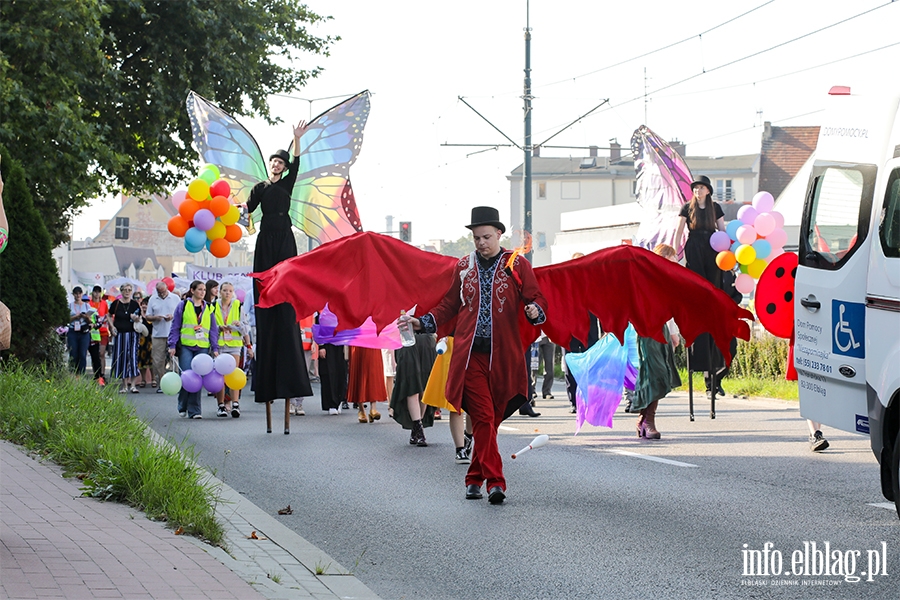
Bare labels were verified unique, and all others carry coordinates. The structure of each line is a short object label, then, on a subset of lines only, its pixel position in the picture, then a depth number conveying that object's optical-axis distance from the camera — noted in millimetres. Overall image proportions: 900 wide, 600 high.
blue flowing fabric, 13328
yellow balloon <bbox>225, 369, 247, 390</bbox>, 15102
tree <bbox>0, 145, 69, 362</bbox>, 17219
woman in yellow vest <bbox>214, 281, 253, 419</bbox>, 17453
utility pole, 30844
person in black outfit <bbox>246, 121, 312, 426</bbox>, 13430
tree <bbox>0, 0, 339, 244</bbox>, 21812
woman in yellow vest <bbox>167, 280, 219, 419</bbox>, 17406
